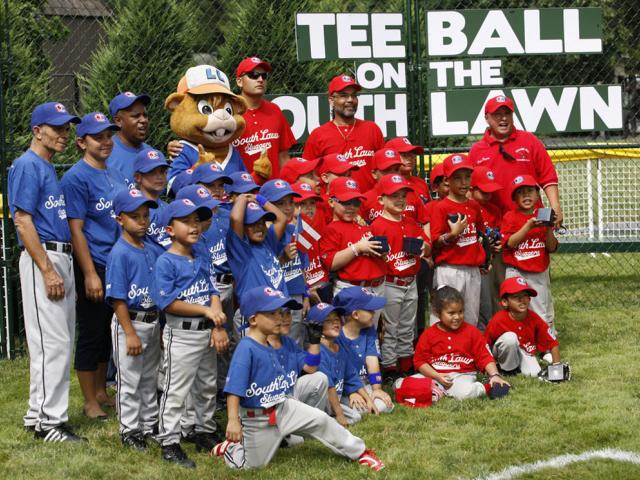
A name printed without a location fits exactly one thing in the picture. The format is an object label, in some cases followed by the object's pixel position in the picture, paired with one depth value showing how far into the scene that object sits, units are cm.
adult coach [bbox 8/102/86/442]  578
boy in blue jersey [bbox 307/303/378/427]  607
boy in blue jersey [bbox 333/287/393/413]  645
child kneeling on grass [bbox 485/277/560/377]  727
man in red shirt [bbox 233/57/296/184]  733
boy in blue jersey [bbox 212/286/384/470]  530
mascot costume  672
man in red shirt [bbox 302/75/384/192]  763
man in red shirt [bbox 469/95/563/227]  776
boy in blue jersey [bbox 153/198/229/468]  544
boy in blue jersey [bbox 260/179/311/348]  611
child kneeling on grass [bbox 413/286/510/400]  687
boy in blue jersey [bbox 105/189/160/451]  563
